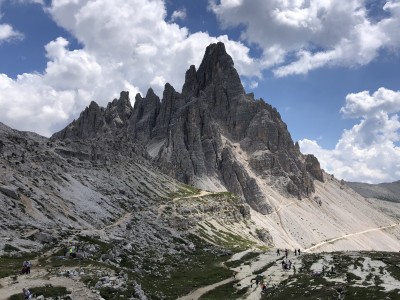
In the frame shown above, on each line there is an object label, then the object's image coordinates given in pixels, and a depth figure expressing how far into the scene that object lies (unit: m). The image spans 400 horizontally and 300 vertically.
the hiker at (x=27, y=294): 45.64
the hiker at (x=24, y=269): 55.28
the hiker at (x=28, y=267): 55.50
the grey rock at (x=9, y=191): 92.33
